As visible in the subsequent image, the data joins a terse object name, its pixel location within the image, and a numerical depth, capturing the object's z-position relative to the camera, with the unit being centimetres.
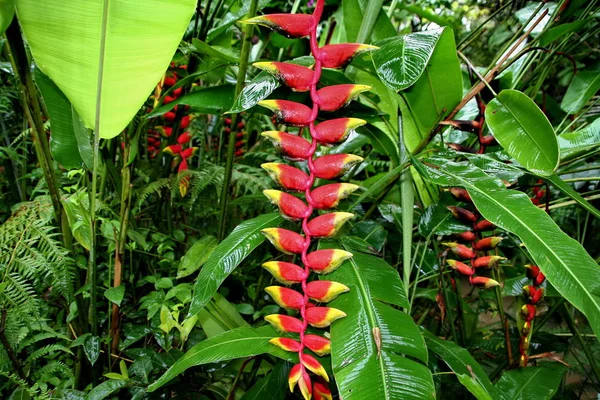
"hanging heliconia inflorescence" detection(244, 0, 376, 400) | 55
